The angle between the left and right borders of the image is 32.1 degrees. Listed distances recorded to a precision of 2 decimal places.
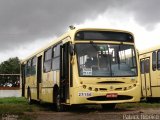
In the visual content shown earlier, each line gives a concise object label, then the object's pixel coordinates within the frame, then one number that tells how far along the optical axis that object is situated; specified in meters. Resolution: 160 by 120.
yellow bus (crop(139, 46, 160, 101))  13.51
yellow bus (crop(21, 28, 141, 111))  9.43
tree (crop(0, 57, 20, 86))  53.71
